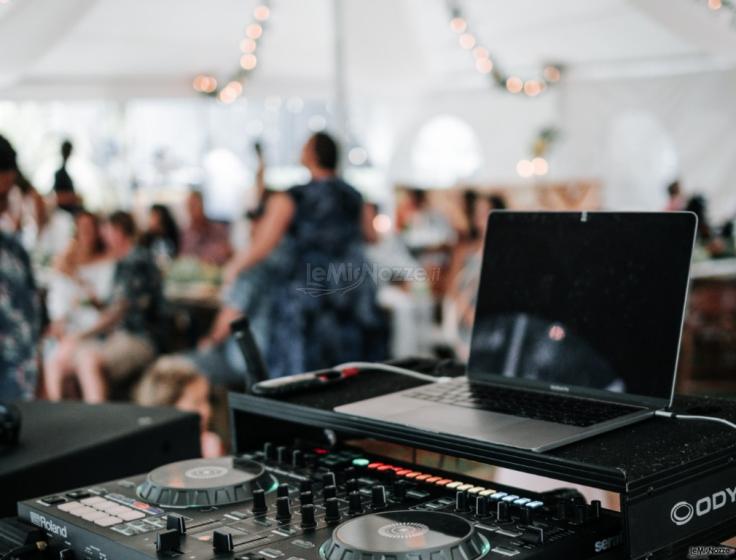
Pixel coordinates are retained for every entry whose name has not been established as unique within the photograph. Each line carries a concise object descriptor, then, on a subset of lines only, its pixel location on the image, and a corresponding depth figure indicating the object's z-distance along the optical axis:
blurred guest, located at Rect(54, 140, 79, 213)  4.24
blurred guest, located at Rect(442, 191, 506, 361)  4.50
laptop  1.05
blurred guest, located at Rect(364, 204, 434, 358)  4.51
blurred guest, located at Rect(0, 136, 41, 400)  2.43
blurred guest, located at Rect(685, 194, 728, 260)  5.16
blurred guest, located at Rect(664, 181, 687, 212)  5.51
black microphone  1.31
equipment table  0.86
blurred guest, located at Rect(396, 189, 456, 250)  5.55
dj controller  0.84
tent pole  4.40
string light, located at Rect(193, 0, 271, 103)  4.67
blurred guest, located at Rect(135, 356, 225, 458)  3.65
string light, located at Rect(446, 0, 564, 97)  4.59
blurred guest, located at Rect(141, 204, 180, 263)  4.54
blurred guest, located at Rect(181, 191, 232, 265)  5.05
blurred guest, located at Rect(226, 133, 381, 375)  3.08
